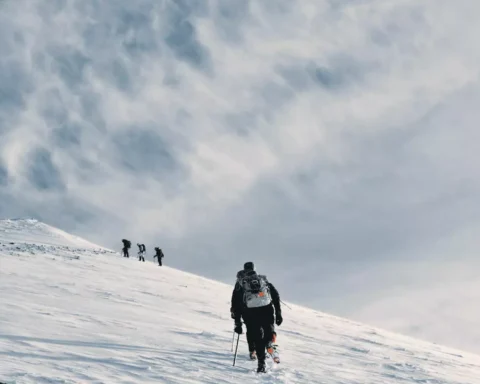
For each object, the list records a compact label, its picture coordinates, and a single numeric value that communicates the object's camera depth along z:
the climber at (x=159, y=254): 40.09
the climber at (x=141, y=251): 40.29
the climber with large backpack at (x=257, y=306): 9.75
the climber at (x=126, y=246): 39.64
